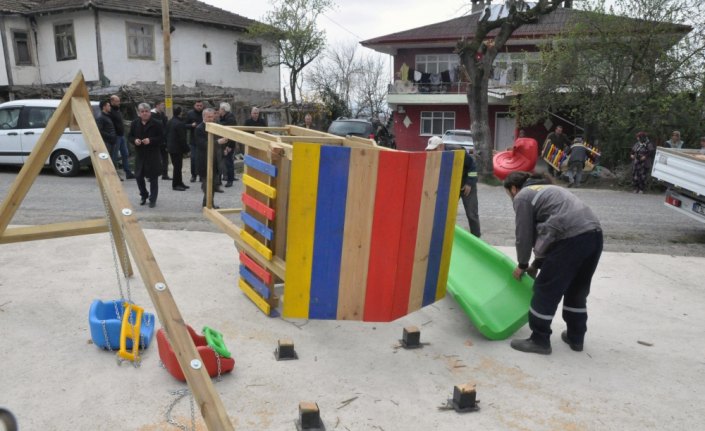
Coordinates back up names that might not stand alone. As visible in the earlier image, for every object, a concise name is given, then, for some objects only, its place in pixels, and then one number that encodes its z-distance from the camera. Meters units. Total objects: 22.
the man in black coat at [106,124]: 11.68
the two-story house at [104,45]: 22.94
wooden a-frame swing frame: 2.51
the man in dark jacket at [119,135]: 11.84
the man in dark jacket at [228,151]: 10.52
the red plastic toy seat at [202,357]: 3.61
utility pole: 15.49
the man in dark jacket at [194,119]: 11.75
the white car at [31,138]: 12.95
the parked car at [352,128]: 21.16
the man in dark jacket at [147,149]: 8.99
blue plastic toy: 4.01
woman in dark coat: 14.66
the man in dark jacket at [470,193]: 7.13
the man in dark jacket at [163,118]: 12.68
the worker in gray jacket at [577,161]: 15.60
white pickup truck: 8.31
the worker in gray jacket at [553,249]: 4.07
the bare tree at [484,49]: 15.43
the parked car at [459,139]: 21.03
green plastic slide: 4.54
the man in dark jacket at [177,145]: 11.09
